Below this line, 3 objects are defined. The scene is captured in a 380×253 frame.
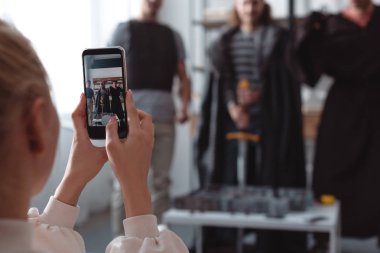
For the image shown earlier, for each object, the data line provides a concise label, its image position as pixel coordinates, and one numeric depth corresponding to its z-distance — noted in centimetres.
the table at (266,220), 210
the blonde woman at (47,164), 55
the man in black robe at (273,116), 274
